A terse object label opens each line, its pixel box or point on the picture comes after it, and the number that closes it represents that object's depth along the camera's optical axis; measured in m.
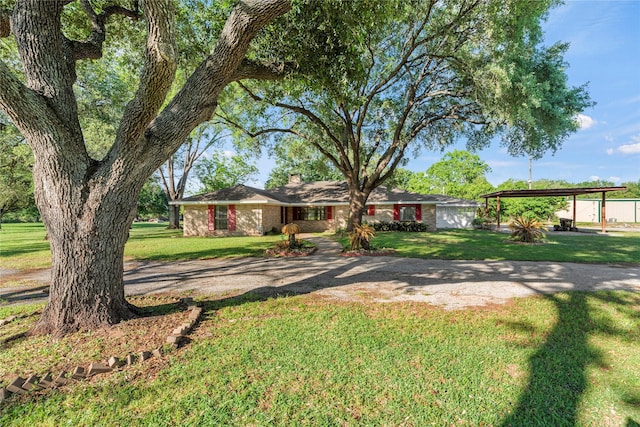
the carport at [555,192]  16.68
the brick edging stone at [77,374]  2.55
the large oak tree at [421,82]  5.96
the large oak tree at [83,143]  3.40
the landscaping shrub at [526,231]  13.14
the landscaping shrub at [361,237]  11.13
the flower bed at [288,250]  10.80
